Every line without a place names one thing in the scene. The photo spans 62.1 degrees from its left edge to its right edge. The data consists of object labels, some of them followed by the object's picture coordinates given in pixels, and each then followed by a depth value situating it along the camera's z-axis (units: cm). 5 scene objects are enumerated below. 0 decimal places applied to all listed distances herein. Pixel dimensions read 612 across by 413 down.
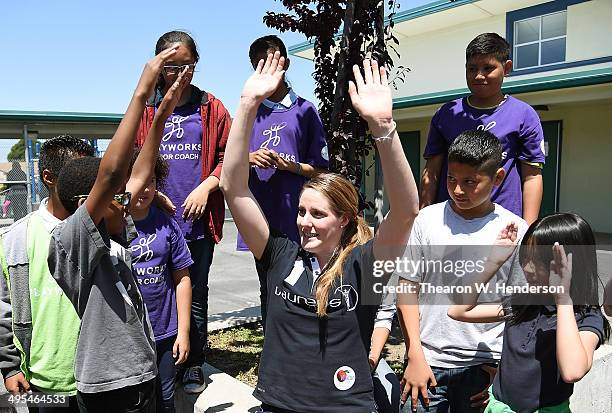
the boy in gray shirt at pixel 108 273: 171
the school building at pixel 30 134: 1178
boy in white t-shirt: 212
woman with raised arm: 179
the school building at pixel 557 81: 1095
